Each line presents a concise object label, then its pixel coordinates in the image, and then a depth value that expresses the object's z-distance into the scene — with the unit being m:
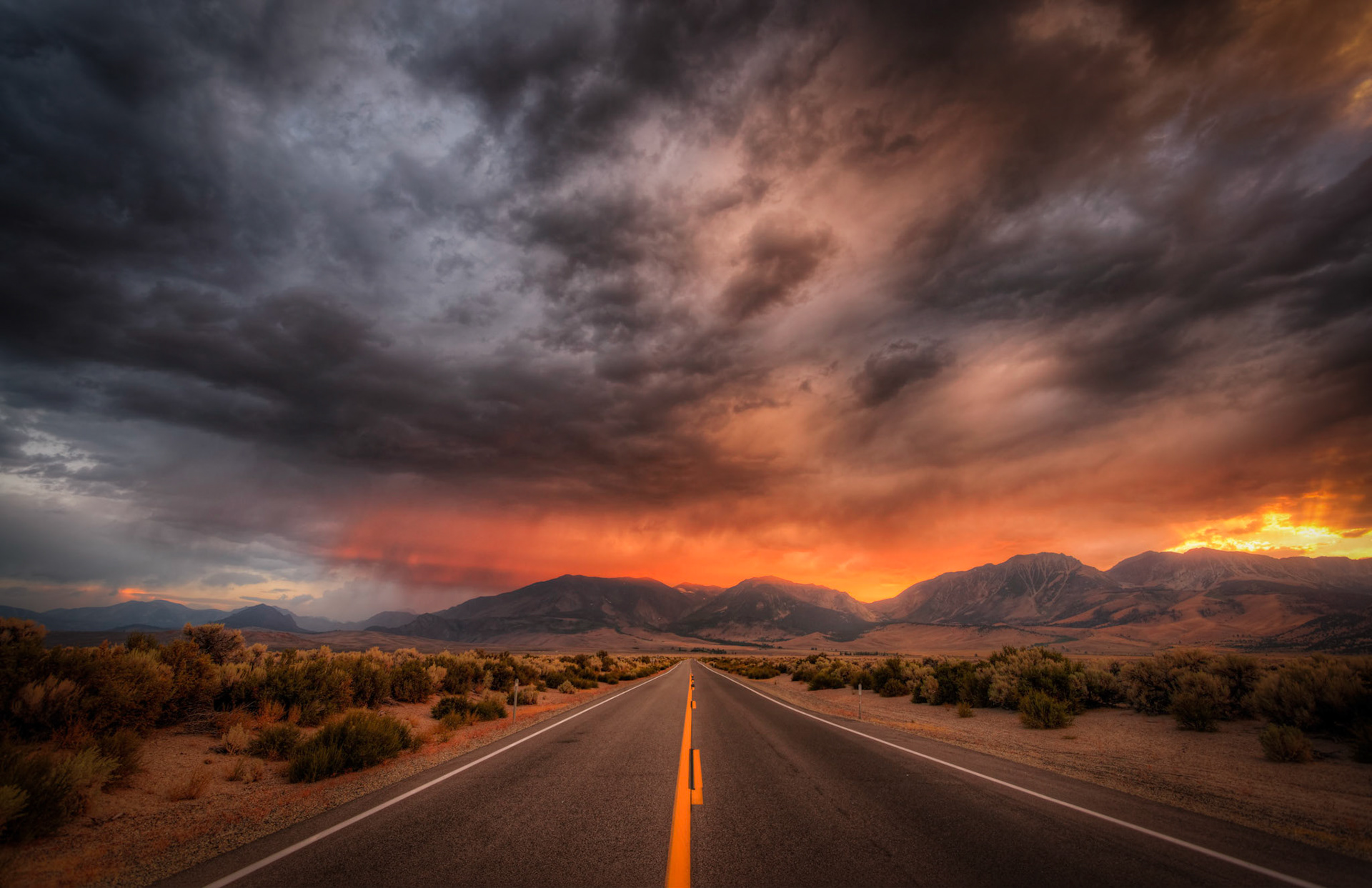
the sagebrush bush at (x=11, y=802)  5.39
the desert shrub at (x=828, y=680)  33.50
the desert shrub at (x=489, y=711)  16.61
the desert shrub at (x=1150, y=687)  14.96
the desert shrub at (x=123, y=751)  7.89
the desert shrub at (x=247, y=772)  8.79
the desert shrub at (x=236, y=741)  10.07
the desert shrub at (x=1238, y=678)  13.13
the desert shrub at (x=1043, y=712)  15.36
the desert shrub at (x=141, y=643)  11.56
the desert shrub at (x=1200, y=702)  12.84
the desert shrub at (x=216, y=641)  13.66
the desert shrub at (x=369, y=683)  15.58
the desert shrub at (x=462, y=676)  20.61
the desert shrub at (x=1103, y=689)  16.34
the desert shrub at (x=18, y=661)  8.01
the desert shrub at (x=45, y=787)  5.81
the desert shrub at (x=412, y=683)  17.36
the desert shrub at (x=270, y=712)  11.53
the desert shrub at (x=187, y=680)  10.84
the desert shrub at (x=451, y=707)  16.17
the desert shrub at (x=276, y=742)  10.10
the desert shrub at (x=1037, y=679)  17.17
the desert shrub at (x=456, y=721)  14.22
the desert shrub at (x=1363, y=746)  9.45
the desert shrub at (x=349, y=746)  8.95
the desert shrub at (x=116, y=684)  8.81
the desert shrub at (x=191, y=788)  7.77
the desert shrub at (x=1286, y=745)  9.94
